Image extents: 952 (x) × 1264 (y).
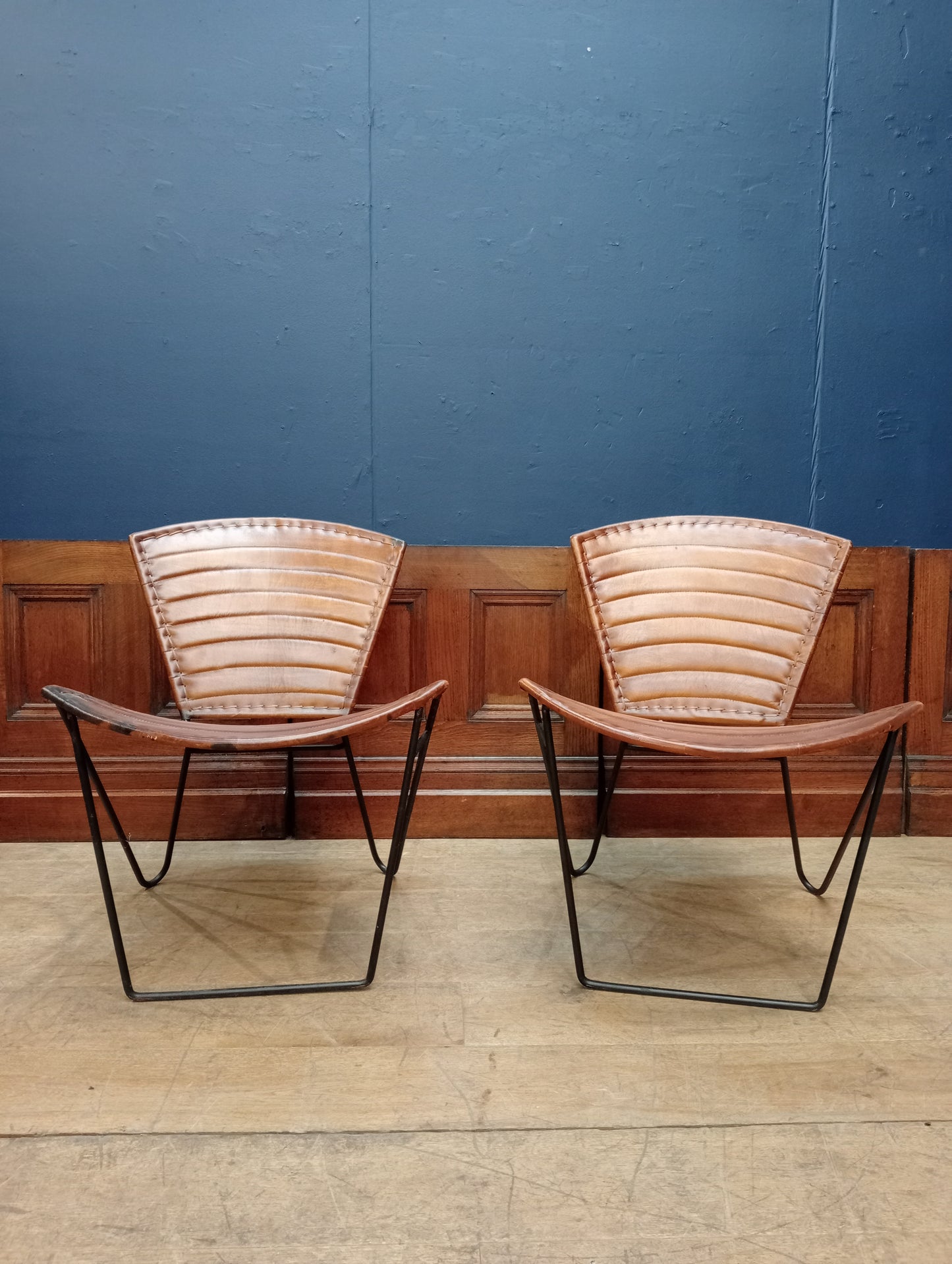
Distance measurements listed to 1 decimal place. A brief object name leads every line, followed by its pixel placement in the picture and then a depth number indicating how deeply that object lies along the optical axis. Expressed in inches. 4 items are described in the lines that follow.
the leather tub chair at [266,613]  67.6
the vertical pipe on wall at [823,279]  80.4
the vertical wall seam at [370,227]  77.9
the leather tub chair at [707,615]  66.6
